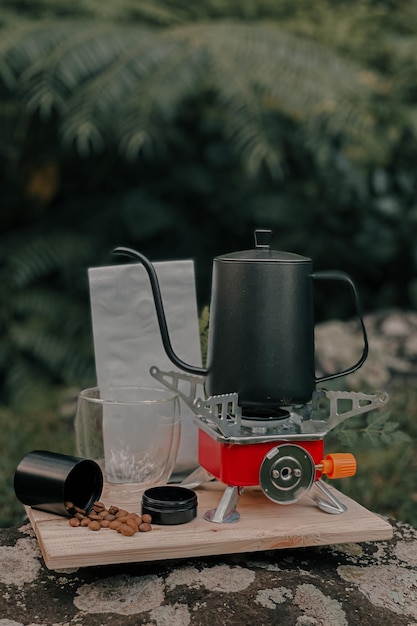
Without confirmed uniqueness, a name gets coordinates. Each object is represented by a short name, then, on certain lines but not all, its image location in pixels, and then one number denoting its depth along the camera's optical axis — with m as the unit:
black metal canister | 1.45
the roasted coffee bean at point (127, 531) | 1.36
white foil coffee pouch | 1.72
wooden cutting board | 1.32
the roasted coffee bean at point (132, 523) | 1.38
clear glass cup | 1.58
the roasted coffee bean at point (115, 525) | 1.38
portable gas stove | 1.45
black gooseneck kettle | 1.47
